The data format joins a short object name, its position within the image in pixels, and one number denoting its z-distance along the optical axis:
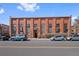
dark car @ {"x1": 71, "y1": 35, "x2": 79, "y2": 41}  6.33
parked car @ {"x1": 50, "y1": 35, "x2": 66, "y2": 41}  6.44
